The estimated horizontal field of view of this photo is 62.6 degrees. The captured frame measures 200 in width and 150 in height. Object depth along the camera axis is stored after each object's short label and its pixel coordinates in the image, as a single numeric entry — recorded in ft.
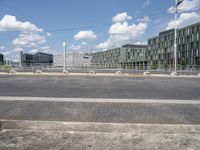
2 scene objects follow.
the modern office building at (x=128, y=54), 291.28
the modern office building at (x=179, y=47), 183.92
